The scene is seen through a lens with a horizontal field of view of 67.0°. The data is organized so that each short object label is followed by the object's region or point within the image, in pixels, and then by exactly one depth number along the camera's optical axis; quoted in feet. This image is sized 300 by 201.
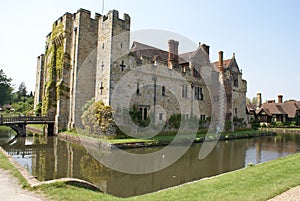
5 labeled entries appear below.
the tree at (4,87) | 189.67
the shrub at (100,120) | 62.90
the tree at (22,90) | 286.91
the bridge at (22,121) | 74.79
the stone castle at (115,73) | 71.61
